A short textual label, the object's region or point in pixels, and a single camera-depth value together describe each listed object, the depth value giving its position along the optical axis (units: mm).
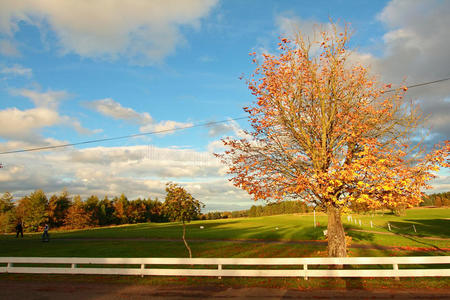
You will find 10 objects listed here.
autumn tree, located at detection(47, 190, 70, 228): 89825
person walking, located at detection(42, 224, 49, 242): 33700
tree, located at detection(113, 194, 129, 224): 105000
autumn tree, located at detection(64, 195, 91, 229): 83188
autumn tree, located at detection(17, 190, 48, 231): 82812
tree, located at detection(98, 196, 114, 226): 99750
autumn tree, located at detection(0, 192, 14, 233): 78938
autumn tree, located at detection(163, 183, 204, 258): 16703
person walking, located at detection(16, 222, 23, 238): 43312
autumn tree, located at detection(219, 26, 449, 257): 13367
